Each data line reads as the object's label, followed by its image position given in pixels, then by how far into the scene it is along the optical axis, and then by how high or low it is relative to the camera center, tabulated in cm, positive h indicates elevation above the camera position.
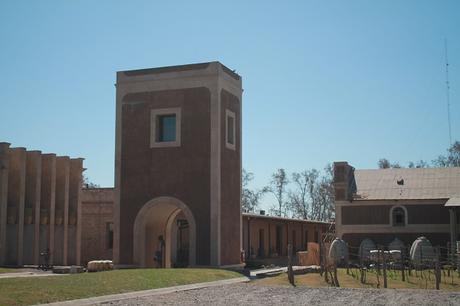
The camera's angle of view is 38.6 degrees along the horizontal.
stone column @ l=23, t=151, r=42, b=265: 4112 +214
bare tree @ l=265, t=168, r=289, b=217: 9869 +826
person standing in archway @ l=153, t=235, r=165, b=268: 3506 -66
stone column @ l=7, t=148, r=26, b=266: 4038 +241
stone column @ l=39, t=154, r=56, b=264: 4181 +260
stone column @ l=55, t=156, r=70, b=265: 4284 +237
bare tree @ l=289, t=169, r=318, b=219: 9788 +549
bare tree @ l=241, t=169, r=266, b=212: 9625 +610
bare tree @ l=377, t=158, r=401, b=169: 9009 +1030
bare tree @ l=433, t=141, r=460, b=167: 8031 +1003
